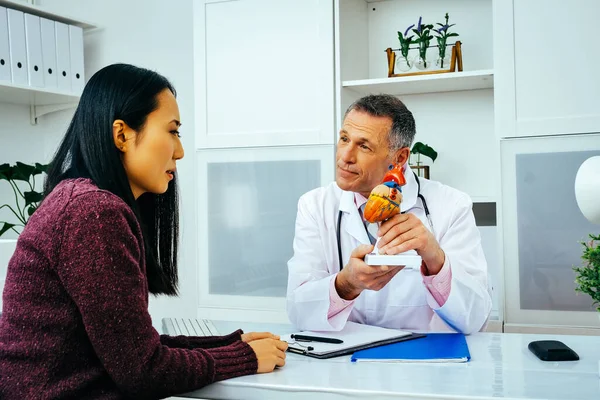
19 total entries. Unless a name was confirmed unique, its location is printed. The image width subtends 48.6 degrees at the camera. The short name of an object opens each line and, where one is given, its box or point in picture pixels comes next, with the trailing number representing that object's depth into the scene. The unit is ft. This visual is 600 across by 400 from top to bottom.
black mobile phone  4.27
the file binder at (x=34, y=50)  9.86
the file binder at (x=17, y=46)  9.60
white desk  3.58
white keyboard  5.08
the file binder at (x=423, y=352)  4.29
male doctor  5.45
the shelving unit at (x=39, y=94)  9.80
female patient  3.38
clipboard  4.51
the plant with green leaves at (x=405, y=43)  9.18
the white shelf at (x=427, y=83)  8.70
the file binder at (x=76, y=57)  10.71
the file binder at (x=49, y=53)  10.15
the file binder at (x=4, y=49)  9.48
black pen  4.80
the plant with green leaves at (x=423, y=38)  9.11
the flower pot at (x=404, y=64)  9.34
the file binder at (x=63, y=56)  10.43
